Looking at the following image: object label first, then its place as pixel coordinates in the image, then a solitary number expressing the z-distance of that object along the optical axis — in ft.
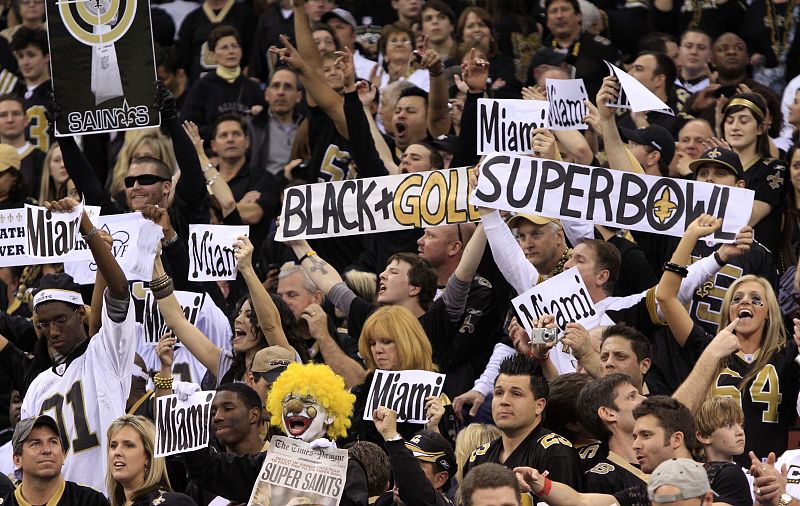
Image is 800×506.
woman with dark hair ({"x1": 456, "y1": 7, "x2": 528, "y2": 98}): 90.07
